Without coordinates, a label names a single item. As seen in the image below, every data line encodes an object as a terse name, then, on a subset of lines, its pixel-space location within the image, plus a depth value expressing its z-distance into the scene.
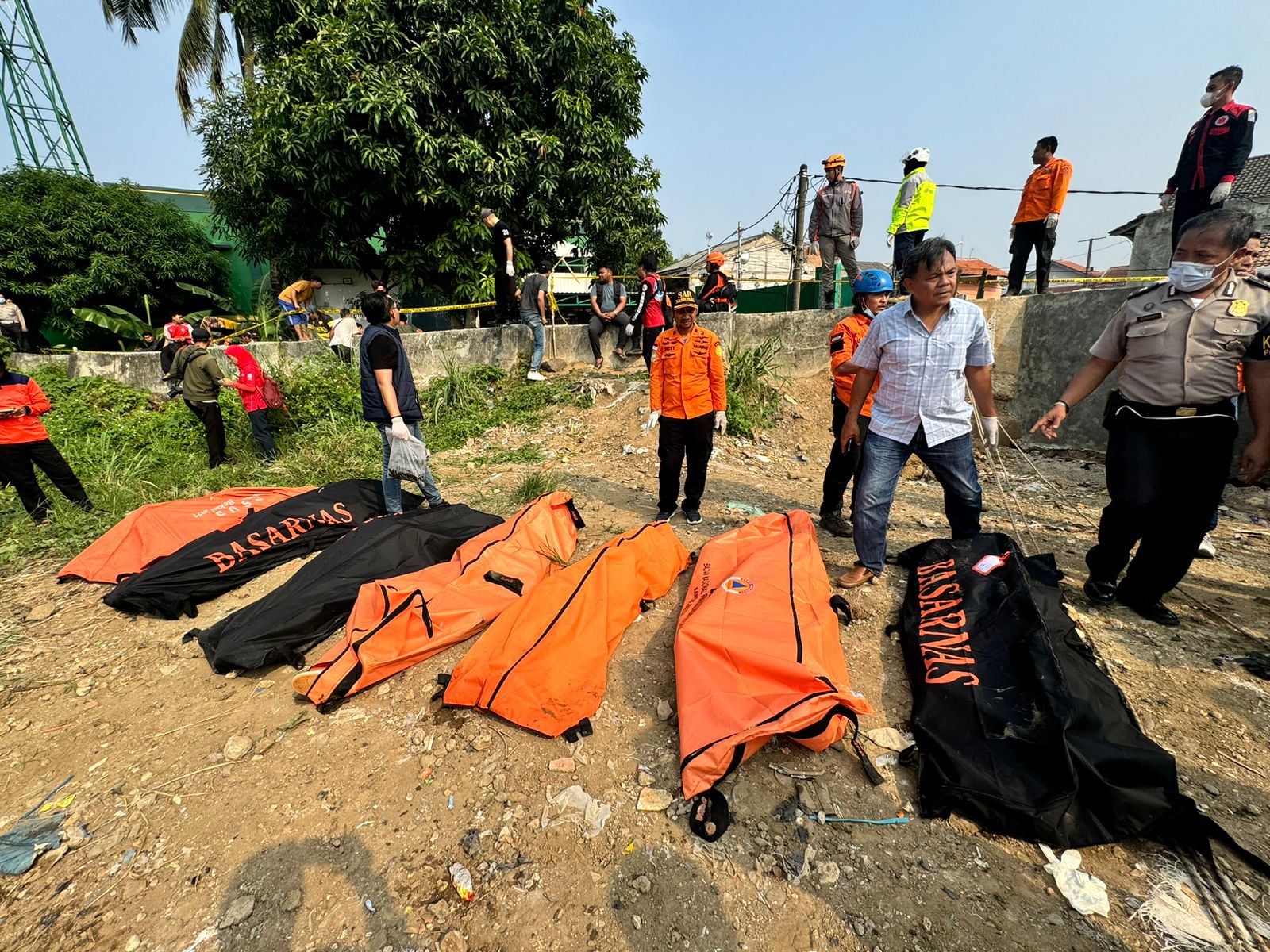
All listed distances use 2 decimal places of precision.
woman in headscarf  5.96
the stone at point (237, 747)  2.13
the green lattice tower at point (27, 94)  15.94
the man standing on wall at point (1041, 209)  5.02
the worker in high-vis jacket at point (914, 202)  5.26
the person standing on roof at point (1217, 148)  4.05
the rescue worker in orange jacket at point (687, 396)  3.71
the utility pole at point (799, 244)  7.12
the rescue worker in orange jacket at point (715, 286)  6.51
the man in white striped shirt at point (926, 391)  2.50
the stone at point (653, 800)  1.79
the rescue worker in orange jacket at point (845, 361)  3.59
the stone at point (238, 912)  1.53
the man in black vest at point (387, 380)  3.62
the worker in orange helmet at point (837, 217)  6.06
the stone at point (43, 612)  3.21
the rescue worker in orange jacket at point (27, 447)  4.26
